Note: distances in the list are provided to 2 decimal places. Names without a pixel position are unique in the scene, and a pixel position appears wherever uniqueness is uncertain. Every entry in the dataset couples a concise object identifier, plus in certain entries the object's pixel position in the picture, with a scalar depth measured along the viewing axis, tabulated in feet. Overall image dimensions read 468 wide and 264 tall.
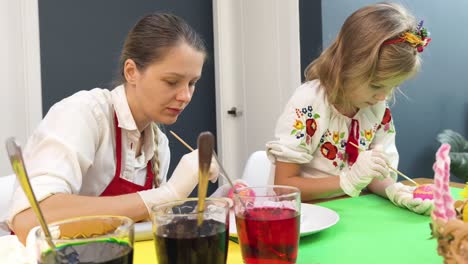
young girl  4.75
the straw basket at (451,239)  1.63
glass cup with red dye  2.22
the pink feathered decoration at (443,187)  1.70
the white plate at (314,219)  2.91
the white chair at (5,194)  4.17
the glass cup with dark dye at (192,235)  1.92
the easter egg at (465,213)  1.91
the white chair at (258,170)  5.77
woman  3.39
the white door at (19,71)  8.13
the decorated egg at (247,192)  2.40
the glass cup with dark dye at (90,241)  1.65
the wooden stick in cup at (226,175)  2.38
